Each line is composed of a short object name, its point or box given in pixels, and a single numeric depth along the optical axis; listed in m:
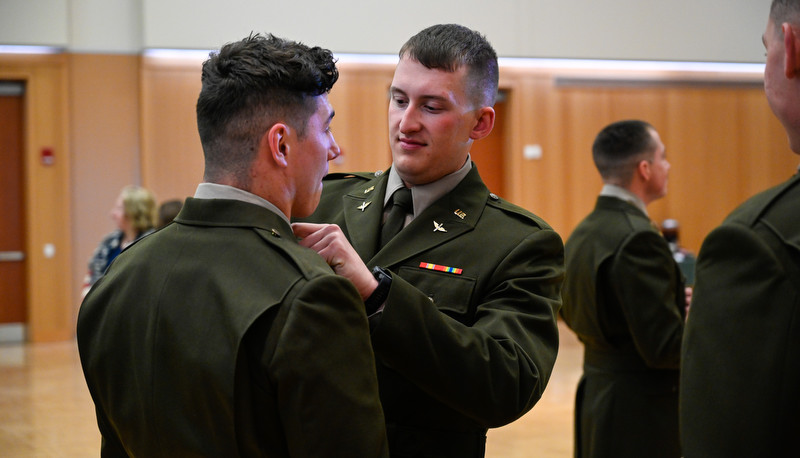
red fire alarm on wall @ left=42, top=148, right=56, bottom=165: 9.20
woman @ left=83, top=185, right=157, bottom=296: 6.07
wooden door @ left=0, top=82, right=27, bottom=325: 9.29
